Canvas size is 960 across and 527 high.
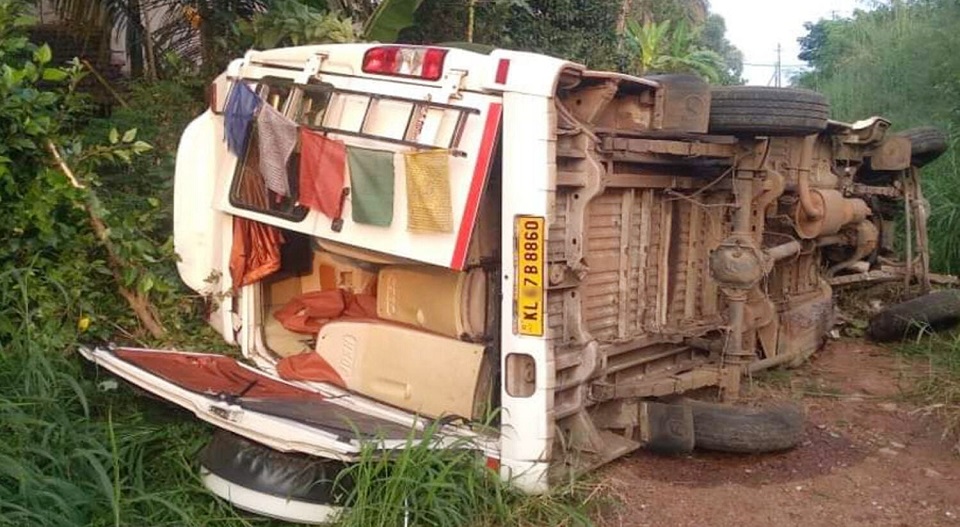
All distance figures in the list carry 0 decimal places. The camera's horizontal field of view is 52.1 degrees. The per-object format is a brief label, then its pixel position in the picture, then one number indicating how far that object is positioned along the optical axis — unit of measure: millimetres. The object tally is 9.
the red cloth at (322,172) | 4247
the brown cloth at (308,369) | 4613
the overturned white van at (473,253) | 3748
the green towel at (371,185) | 4039
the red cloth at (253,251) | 5008
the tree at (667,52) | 13430
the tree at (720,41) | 38250
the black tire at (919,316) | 7035
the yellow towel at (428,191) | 3801
